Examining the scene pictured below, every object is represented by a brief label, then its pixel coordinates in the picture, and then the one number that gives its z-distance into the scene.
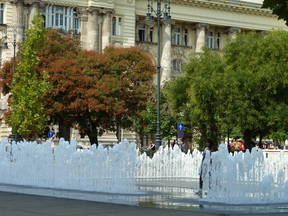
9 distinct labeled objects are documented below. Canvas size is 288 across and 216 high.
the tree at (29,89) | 42.72
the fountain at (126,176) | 19.47
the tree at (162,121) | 57.84
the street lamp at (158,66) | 35.75
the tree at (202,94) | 42.97
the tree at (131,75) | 52.56
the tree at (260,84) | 41.44
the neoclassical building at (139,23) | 61.31
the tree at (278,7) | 13.34
